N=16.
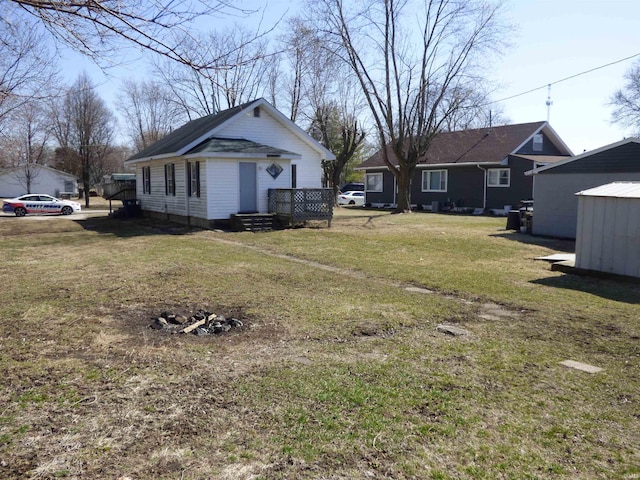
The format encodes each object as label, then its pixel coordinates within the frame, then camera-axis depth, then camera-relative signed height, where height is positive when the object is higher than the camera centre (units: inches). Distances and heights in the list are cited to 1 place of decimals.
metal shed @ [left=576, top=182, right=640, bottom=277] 354.6 -24.7
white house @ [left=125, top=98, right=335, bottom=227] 733.3 +44.9
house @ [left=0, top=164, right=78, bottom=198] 2053.2 +37.0
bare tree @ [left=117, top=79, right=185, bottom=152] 2196.6 +276.8
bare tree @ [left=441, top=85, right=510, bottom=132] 1044.5 +192.6
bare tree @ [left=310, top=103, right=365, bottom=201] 1509.6 +190.9
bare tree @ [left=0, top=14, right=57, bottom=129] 240.8 +61.2
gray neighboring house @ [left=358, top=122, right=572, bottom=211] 1095.0 +66.1
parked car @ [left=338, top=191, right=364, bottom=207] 1615.4 -16.3
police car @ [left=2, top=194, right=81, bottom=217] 1168.8 -32.3
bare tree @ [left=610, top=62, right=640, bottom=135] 1708.9 +333.1
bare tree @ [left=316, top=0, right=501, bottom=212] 1015.6 +185.8
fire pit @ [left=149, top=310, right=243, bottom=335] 234.4 -62.1
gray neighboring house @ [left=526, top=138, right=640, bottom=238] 593.1 +20.7
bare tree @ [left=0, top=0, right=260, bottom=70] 151.3 +54.4
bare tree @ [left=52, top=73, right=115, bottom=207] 1443.2 +178.3
